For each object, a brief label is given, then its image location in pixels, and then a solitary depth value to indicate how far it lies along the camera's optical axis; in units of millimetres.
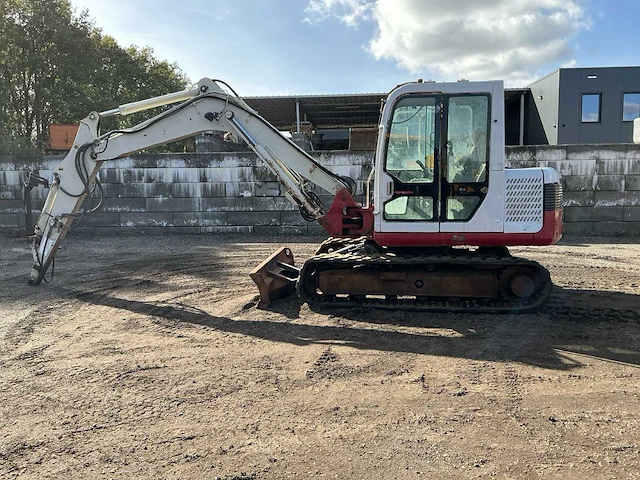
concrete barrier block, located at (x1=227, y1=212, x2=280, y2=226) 12367
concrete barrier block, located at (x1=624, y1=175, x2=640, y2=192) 11352
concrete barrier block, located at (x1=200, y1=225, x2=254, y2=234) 12445
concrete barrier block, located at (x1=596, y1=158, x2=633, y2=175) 11320
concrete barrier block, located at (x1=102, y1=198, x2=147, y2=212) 12477
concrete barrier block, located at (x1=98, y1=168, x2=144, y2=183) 12414
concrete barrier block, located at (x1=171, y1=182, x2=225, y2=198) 12359
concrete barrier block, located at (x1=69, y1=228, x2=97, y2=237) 12531
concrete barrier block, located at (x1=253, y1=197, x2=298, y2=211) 12328
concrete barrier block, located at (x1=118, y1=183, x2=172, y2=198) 12414
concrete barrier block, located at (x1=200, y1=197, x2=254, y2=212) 12383
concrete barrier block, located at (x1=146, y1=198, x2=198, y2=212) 12414
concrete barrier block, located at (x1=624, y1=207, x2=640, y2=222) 11430
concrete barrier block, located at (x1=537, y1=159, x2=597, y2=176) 11461
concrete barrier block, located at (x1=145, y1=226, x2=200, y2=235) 12477
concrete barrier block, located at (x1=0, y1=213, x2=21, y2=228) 12539
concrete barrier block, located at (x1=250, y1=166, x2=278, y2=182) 12266
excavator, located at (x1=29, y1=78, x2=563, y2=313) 5207
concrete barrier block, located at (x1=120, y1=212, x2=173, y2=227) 12477
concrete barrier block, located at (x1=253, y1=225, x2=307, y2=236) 12328
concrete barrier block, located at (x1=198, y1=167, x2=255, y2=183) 12289
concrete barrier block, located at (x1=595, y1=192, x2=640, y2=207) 11391
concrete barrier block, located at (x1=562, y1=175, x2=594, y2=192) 11508
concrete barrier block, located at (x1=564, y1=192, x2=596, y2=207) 11539
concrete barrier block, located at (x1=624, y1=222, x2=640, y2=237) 11453
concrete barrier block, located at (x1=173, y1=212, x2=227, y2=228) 12414
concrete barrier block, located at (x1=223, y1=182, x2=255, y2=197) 12312
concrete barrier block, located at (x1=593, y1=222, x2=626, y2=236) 11508
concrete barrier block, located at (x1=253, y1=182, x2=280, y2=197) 12289
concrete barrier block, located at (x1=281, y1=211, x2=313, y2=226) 12328
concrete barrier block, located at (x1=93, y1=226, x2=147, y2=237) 12539
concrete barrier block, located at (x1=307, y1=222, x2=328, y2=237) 12289
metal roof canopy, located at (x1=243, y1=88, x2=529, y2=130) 21109
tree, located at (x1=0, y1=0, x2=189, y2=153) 18125
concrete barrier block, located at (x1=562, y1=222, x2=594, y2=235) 11648
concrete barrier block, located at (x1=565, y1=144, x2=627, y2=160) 11312
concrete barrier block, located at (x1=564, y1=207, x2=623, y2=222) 11500
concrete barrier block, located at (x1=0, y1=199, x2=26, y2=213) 12555
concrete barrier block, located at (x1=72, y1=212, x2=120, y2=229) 12516
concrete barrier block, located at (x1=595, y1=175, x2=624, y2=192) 11398
